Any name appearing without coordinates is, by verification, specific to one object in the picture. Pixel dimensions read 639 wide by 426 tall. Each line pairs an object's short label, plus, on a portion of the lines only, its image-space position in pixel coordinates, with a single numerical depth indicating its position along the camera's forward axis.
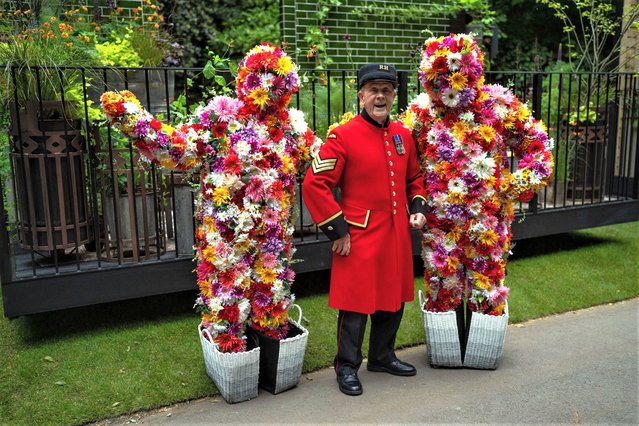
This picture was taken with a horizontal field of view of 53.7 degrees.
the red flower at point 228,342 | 3.50
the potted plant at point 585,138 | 6.47
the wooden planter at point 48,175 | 3.98
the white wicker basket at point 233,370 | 3.44
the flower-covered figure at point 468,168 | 3.69
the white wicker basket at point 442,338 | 3.89
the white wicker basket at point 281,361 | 3.57
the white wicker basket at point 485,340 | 3.87
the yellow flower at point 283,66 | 3.38
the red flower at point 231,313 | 3.47
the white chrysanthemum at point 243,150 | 3.38
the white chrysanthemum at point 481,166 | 3.71
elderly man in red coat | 3.48
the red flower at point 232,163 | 3.38
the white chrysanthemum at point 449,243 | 3.84
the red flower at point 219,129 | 3.42
